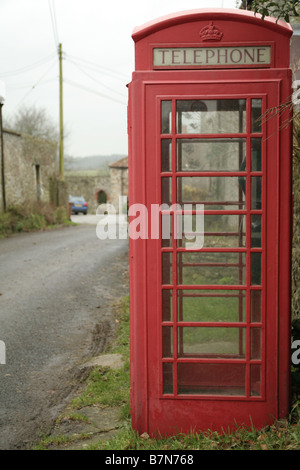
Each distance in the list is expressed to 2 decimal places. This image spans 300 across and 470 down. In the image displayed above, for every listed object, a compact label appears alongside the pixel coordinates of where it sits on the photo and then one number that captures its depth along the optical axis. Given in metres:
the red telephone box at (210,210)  3.41
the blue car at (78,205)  42.70
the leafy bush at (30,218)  18.44
